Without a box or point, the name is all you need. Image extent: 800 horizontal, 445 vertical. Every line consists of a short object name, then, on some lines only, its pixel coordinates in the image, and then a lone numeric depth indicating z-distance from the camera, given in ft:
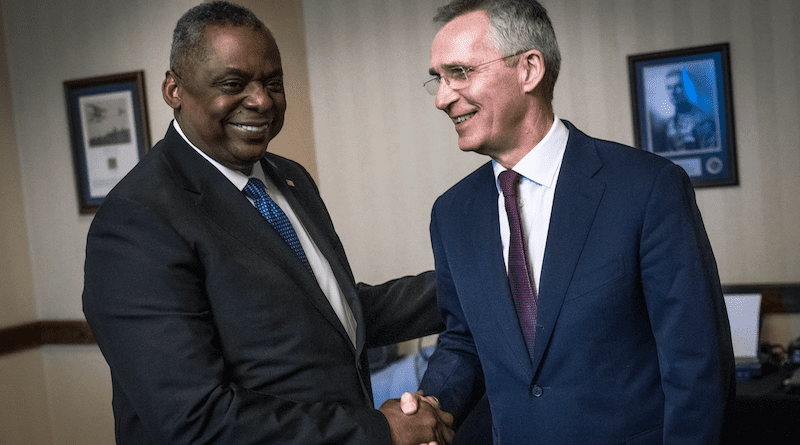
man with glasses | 4.96
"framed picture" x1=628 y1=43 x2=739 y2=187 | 12.55
